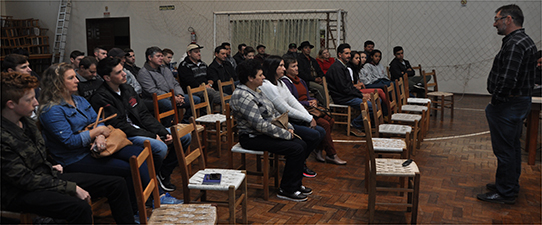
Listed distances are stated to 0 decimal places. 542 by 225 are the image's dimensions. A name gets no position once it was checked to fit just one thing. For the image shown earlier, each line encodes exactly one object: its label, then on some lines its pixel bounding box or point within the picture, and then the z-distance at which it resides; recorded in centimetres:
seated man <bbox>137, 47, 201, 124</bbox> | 498
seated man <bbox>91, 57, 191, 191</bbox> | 305
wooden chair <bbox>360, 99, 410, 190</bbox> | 324
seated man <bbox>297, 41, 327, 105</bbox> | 684
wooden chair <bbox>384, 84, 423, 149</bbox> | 445
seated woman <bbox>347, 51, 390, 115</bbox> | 601
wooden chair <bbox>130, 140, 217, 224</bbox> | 198
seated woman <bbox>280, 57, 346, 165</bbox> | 419
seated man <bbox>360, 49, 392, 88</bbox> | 684
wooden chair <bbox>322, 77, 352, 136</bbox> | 544
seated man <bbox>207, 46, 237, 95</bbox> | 628
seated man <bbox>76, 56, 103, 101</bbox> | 370
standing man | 298
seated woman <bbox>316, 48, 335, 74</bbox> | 784
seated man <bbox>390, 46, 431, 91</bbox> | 734
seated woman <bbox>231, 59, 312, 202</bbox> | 313
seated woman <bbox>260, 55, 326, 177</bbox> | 360
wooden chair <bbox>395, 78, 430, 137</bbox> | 514
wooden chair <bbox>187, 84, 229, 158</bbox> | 432
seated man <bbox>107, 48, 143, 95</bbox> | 479
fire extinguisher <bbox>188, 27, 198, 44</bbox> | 1131
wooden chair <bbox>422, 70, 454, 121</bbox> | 652
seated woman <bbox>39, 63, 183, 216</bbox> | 257
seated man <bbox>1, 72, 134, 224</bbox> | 196
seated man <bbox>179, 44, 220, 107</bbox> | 593
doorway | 1229
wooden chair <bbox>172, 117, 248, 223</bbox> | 246
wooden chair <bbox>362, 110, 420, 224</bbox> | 270
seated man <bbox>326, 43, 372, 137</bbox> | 544
